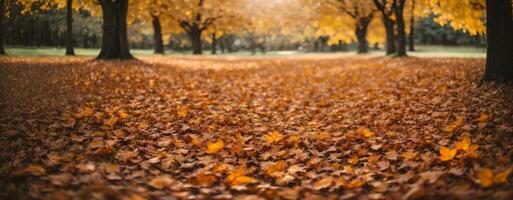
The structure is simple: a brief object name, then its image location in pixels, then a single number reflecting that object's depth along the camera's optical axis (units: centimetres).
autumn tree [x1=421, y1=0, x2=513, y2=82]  766
